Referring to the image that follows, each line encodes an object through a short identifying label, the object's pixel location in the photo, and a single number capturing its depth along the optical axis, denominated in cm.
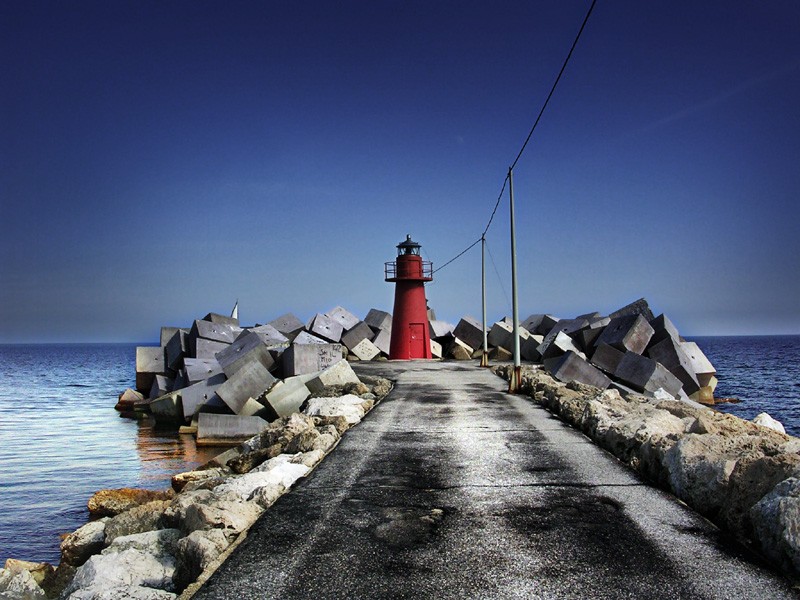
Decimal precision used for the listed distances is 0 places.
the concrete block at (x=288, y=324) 2319
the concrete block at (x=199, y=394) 1573
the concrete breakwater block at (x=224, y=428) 1354
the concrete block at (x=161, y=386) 2033
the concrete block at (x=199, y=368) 1745
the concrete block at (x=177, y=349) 2081
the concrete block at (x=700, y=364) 1945
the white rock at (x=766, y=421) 1008
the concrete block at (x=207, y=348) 1889
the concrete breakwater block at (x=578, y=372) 1374
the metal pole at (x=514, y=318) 1141
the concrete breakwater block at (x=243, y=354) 1526
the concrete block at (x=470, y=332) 2400
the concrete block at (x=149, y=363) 2311
